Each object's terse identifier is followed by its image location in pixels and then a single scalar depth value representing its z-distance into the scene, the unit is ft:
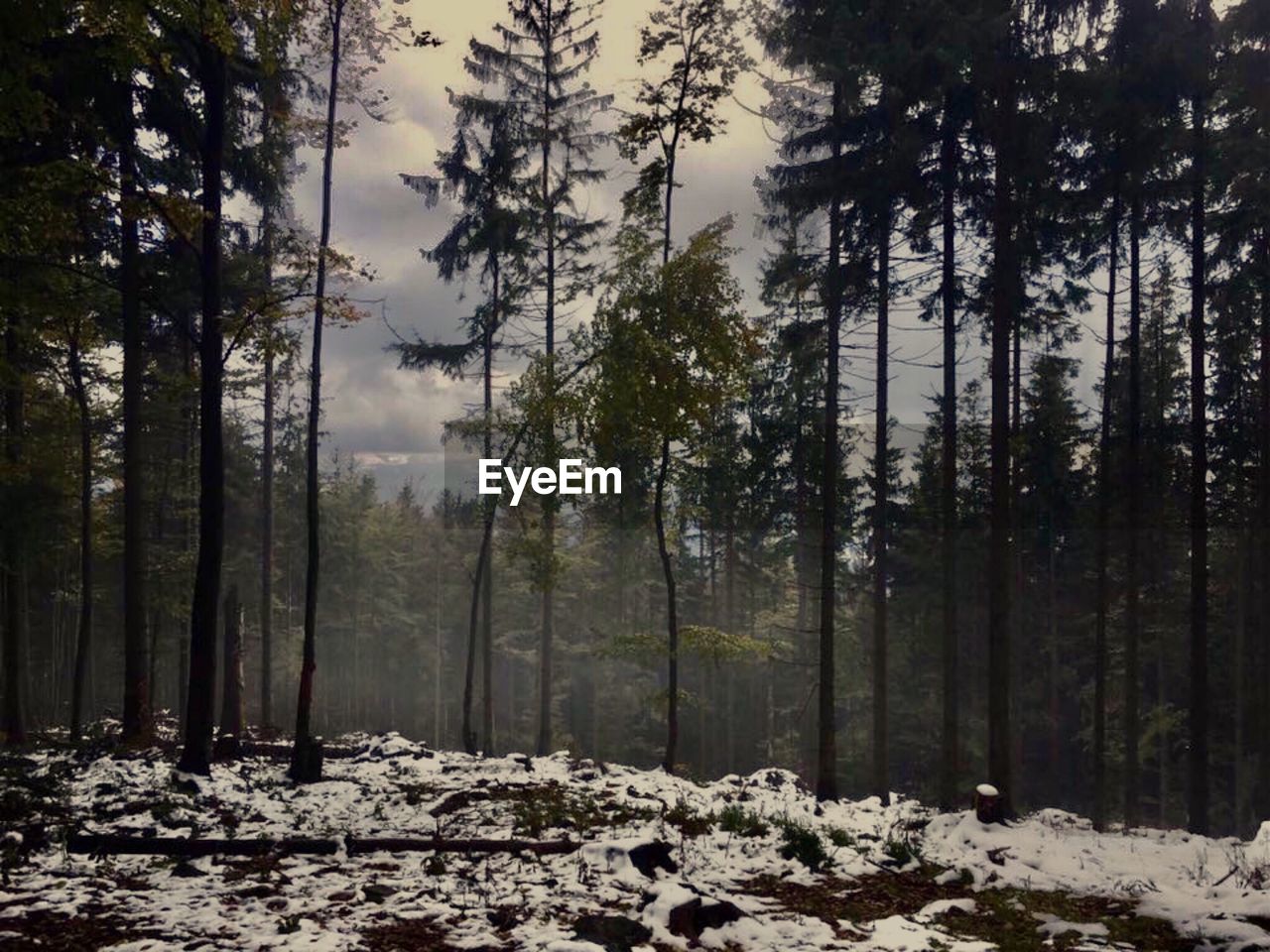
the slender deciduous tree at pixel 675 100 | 52.54
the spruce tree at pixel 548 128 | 67.26
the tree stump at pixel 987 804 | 32.63
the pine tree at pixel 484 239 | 67.15
